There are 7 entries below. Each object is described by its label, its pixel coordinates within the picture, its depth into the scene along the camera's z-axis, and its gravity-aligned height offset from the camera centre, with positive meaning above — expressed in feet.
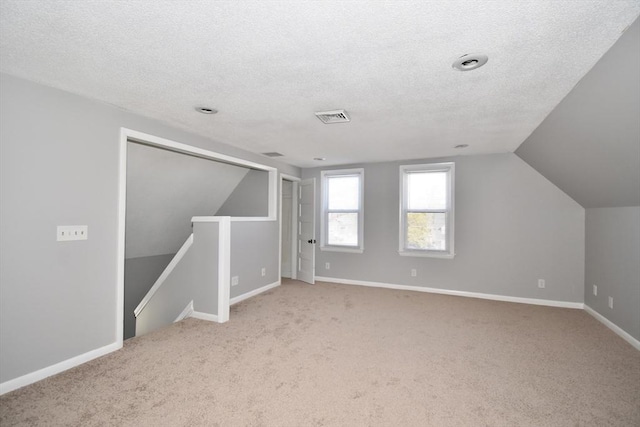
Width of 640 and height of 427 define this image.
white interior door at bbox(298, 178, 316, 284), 18.70 -0.96
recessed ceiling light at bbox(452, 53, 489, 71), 6.29 +3.43
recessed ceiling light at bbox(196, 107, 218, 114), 9.58 +3.43
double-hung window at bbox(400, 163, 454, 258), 16.72 +0.42
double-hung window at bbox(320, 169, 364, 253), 19.03 +0.41
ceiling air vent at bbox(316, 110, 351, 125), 9.74 +3.41
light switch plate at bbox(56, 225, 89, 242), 8.25 -0.56
